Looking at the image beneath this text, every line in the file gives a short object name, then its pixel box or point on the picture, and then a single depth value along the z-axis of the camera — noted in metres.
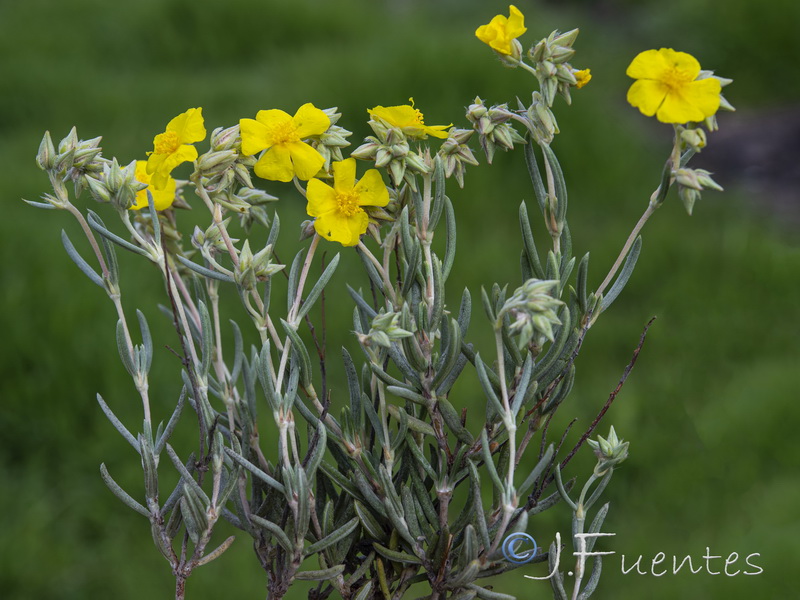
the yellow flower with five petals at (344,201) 0.44
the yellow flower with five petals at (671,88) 0.43
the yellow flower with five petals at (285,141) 0.44
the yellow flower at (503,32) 0.45
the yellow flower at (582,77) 0.46
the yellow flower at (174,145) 0.45
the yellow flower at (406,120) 0.45
